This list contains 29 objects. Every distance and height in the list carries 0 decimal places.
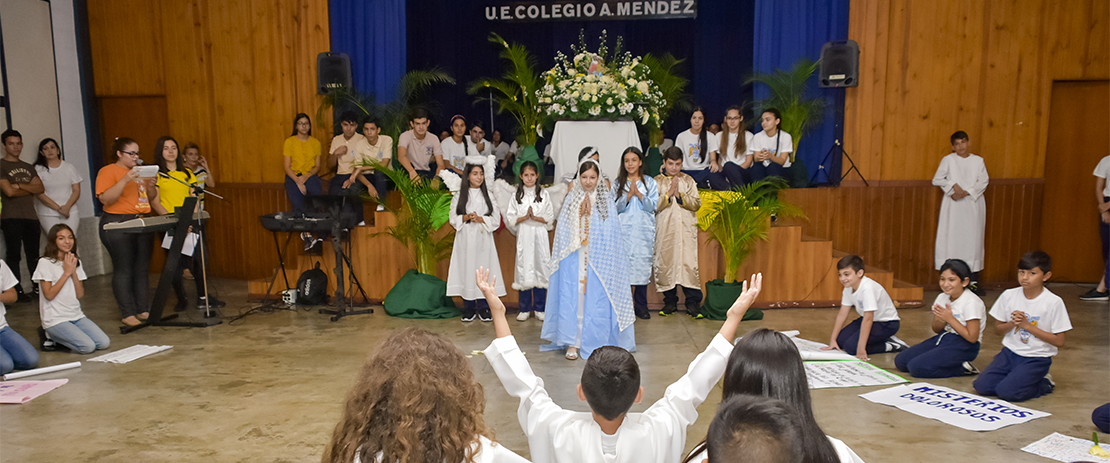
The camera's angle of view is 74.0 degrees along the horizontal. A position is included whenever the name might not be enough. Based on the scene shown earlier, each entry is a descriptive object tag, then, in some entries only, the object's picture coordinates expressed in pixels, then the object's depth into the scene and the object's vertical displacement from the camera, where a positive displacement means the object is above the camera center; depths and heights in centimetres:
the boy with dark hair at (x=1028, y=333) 380 -97
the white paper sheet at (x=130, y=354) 479 -134
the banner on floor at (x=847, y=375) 418 -132
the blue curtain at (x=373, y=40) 812 +122
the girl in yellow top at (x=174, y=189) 589 -30
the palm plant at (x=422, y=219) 622 -57
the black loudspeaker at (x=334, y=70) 768 +85
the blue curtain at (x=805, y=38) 755 +115
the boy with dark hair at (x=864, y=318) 466 -109
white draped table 670 +9
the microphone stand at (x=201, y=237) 588 -69
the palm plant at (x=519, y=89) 758 +68
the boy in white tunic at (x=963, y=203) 680 -50
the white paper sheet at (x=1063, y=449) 309 -130
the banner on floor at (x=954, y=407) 354 -131
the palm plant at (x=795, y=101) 722 +49
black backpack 642 -118
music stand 609 -71
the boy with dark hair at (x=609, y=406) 199 -72
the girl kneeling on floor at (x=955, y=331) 421 -104
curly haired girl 146 -52
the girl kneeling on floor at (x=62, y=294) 490 -95
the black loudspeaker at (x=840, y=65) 712 +81
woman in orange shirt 549 -61
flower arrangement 659 +53
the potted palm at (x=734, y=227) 593 -63
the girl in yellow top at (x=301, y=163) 720 -11
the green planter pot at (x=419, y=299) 607 -122
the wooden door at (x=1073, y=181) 724 -33
